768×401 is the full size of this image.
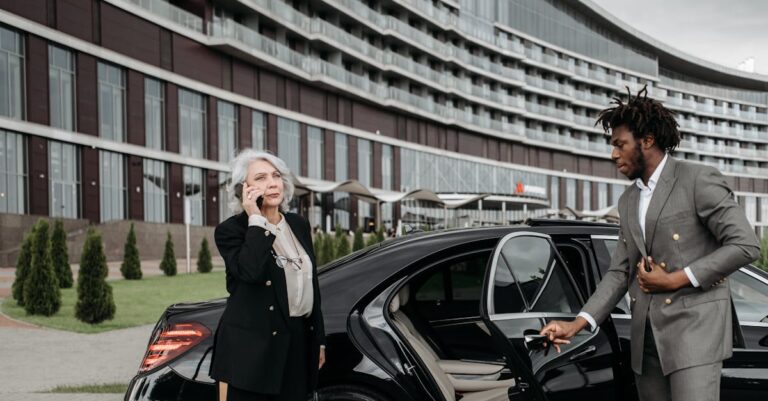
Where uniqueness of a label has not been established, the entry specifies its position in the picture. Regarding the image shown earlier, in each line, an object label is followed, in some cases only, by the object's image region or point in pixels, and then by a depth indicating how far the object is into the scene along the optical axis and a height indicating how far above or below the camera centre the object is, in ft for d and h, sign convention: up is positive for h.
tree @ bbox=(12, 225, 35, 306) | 40.68 -4.01
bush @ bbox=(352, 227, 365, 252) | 84.39 -5.36
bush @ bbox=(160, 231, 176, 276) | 68.13 -6.44
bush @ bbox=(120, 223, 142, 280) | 62.34 -5.78
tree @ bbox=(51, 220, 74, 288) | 52.75 -4.40
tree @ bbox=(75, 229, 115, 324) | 34.90 -4.73
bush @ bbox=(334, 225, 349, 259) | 76.13 -5.31
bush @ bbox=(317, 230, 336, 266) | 74.06 -5.81
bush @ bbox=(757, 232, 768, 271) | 37.58 -3.46
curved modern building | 94.38 +18.81
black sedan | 10.36 -2.08
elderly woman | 9.12 -1.41
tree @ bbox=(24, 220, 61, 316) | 37.47 -4.65
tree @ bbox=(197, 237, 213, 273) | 74.79 -6.79
